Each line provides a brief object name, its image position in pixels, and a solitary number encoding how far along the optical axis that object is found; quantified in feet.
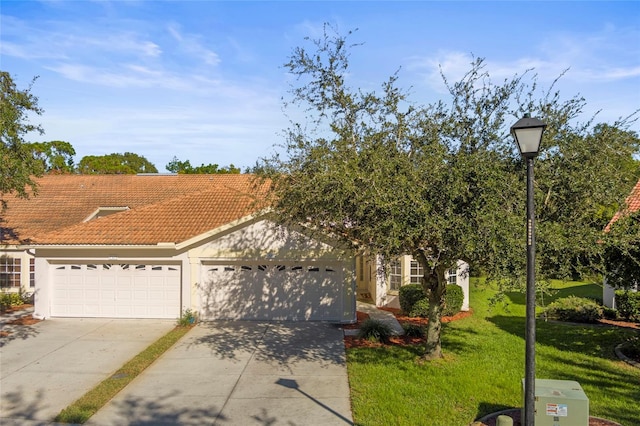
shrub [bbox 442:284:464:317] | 52.29
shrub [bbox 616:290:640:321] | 51.39
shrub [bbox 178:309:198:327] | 49.19
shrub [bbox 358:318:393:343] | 42.78
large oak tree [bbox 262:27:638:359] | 26.53
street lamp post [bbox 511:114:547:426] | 18.24
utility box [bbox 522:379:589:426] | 22.31
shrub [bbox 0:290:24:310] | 57.67
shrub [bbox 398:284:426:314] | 52.80
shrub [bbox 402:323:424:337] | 44.52
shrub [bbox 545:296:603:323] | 52.00
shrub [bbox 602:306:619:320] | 53.26
